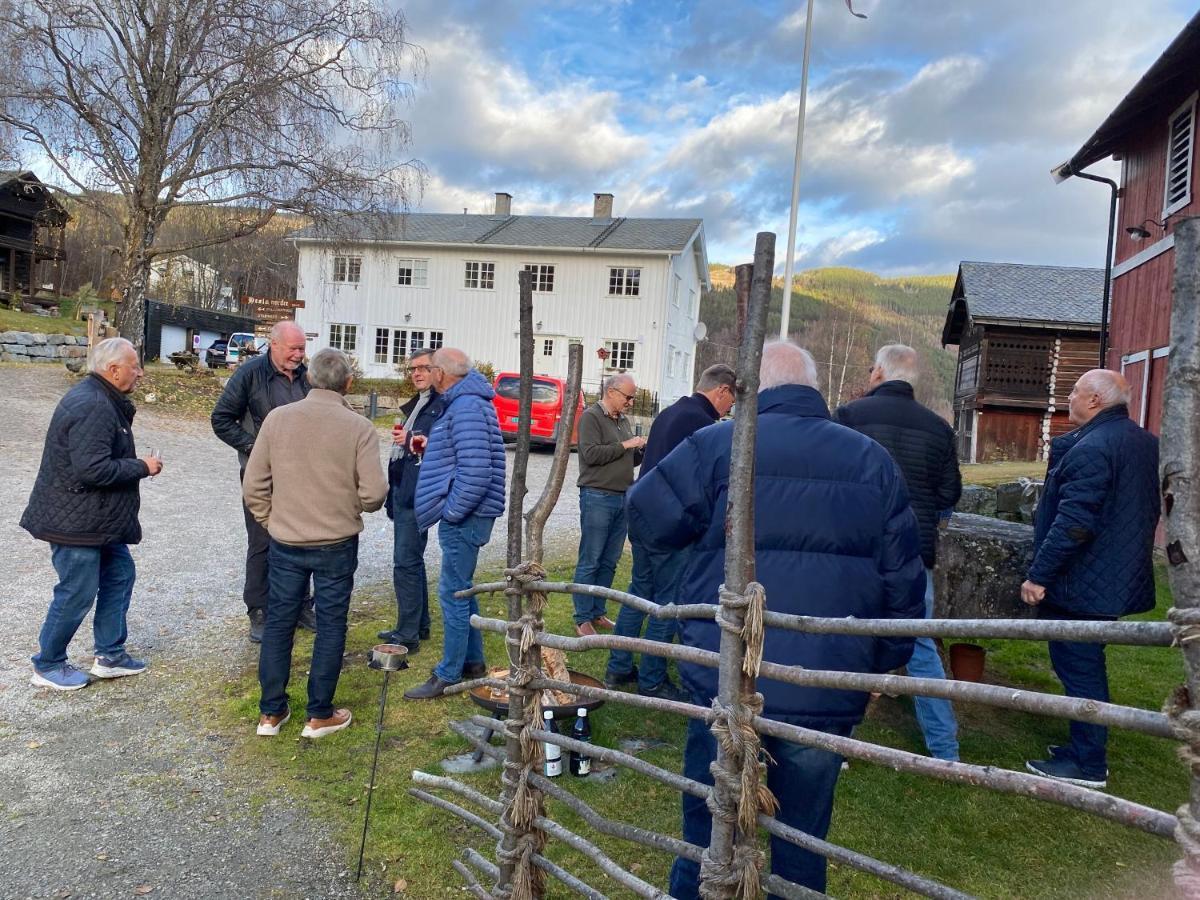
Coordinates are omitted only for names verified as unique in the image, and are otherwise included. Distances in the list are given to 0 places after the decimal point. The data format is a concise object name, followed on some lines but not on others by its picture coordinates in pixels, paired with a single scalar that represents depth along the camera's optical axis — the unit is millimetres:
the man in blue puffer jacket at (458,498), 4738
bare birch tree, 17469
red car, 18219
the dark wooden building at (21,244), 34094
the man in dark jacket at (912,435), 4215
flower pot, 4949
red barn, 10312
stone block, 5457
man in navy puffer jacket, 2385
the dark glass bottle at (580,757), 3957
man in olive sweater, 6020
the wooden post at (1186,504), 1297
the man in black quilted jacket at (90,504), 4422
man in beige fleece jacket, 4156
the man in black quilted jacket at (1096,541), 3824
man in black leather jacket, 5449
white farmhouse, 31984
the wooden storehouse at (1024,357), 24766
